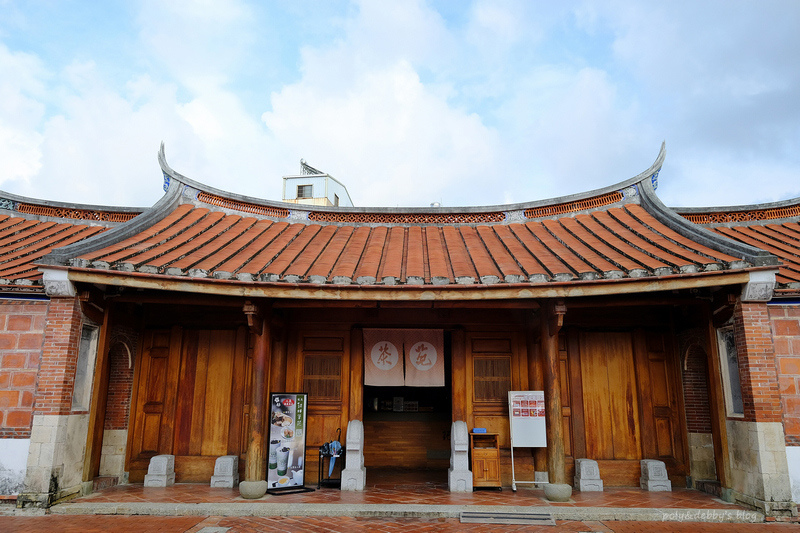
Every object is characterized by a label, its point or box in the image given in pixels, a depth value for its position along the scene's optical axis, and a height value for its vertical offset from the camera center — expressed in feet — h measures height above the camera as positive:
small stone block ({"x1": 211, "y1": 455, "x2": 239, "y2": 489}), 29.53 -5.07
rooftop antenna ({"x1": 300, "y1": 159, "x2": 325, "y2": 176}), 95.96 +40.26
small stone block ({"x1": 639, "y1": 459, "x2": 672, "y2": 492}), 29.07 -5.07
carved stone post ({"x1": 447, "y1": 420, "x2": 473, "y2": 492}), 28.63 -4.26
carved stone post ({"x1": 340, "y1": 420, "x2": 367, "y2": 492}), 29.04 -4.37
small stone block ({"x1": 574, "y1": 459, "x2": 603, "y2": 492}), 29.01 -5.09
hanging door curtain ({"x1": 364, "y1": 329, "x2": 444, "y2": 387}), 31.45 +1.75
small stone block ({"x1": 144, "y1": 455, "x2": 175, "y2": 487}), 29.78 -5.08
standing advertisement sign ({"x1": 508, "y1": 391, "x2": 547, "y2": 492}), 29.27 -1.85
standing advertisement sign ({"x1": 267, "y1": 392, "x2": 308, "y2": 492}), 28.02 -3.15
